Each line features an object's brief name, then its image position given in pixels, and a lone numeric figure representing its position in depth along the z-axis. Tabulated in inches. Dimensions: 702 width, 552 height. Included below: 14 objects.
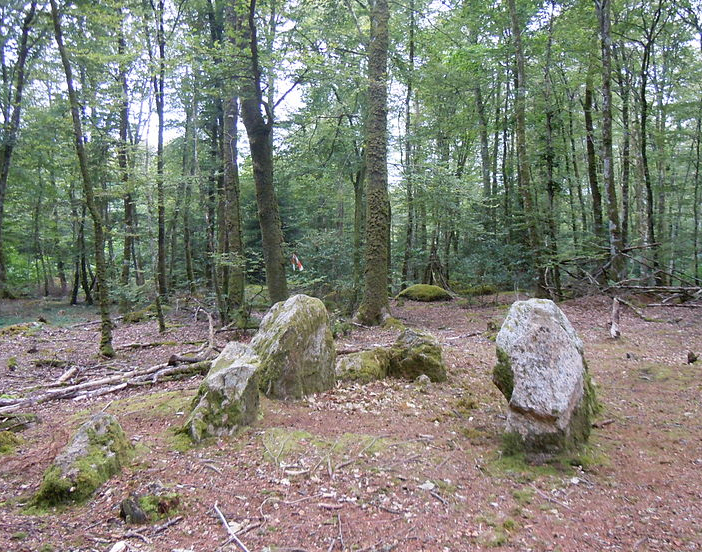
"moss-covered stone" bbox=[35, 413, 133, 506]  117.5
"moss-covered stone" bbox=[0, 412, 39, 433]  181.5
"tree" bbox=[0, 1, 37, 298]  595.2
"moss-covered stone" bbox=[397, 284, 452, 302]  653.9
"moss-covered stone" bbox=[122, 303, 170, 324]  601.0
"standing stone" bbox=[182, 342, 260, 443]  161.2
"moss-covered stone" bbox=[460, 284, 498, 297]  573.9
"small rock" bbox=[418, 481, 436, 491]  130.5
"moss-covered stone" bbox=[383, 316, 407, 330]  381.1
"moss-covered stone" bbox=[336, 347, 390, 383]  237.3
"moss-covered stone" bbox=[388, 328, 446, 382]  242.7
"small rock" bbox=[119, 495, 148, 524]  108.8
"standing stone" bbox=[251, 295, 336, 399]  202.5
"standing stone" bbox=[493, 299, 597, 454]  146.5
